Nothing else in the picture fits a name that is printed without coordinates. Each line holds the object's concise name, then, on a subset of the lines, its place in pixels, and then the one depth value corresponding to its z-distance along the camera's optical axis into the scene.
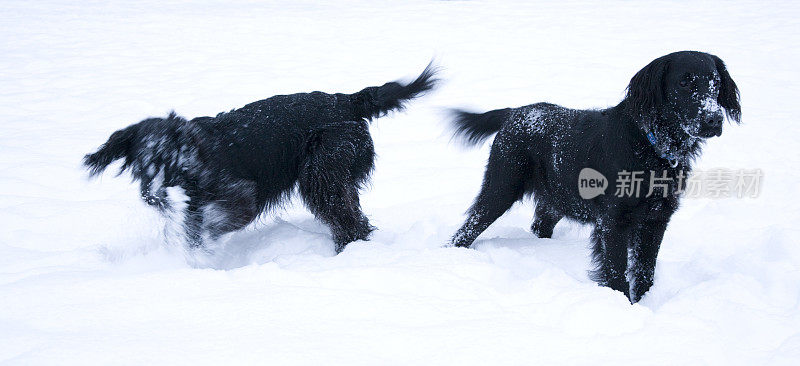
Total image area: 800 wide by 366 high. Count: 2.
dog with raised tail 6.33
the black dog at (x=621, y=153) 5.17
